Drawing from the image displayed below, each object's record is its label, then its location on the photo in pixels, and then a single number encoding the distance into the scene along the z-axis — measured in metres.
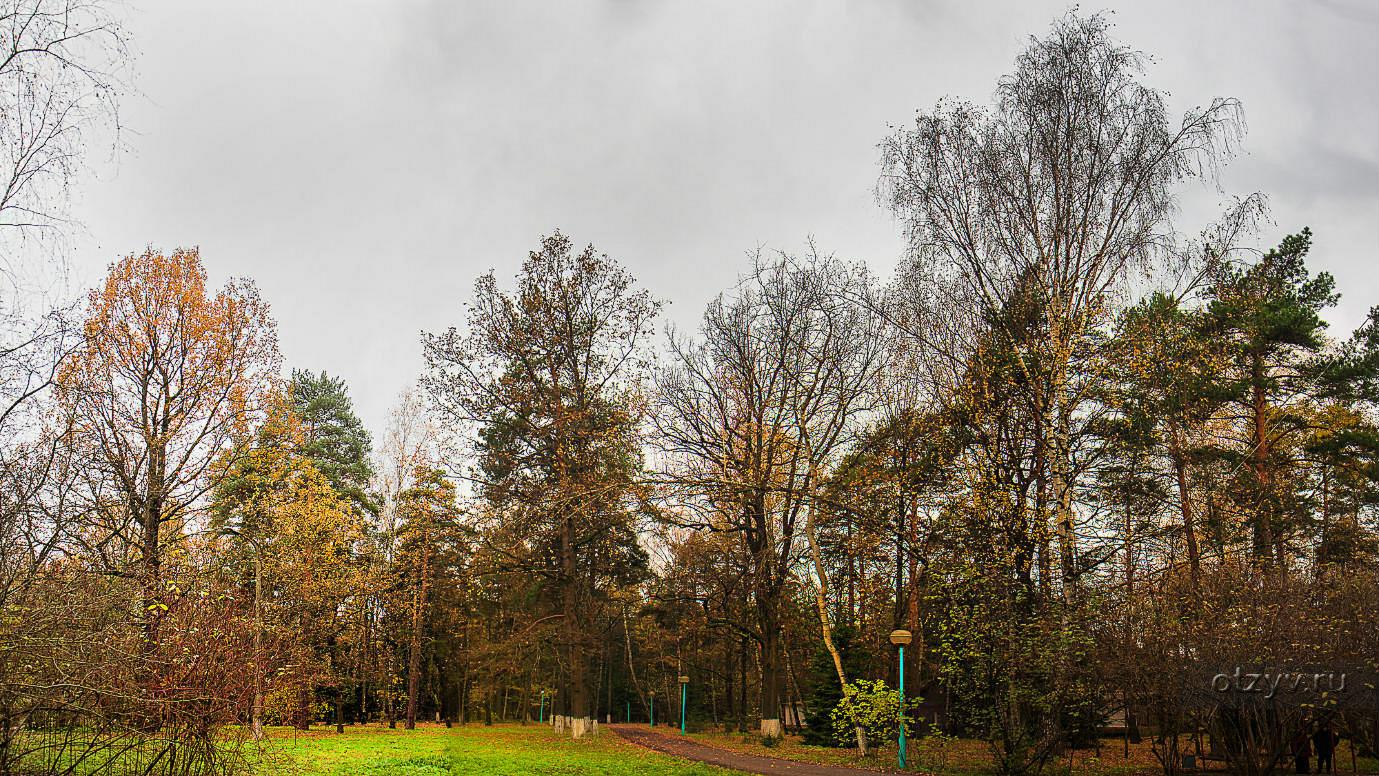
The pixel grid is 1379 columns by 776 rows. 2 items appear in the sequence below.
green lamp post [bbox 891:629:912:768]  16.62
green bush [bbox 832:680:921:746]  15.00
